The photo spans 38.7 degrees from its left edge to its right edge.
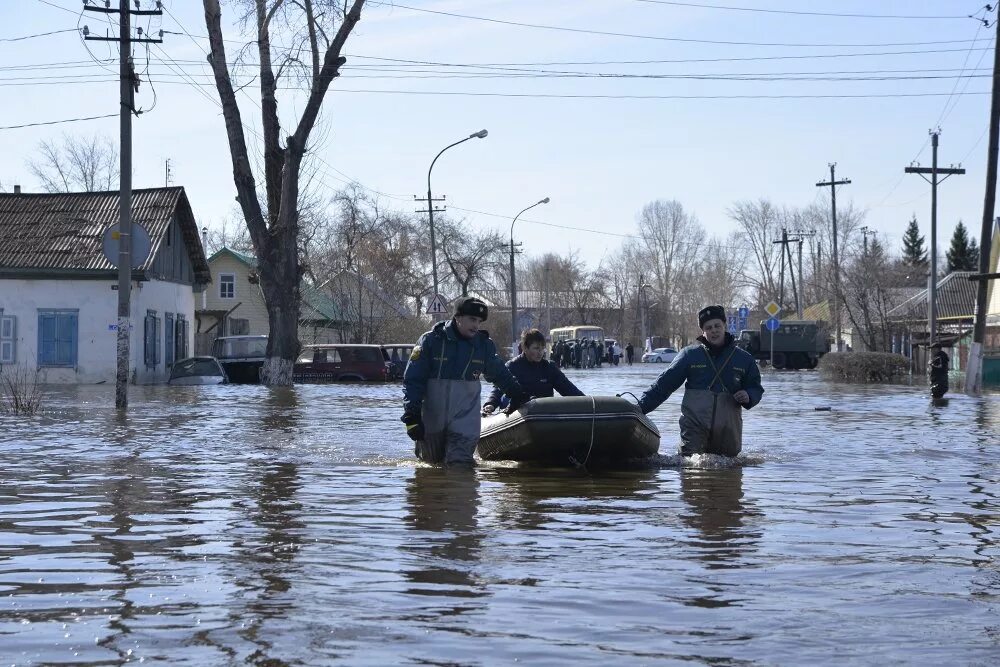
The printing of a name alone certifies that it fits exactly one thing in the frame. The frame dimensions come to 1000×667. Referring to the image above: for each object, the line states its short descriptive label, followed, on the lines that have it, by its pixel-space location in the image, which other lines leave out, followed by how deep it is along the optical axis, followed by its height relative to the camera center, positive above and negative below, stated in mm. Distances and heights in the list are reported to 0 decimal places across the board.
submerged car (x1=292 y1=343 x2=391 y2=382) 39906 -272
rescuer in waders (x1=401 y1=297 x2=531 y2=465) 11281 -214
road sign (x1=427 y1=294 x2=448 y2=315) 39094 +1356
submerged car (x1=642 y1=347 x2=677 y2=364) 97500 -143
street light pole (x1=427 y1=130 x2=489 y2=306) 44562 +6839
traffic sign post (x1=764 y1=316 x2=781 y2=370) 56969 +1237
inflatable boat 12148 -650
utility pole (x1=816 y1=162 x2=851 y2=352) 66125 +7441
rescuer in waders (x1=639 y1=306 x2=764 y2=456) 11672 -261
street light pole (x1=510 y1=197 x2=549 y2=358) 59753 +2142
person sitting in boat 12930 -183
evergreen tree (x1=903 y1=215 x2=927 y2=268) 113688 +8821
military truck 64938 +538
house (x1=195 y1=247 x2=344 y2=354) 66938 +2672
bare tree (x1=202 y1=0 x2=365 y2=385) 32500 +4849
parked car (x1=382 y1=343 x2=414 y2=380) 40625 -51
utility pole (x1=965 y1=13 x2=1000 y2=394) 32156 +2389
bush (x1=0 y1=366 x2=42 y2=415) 20391 -724
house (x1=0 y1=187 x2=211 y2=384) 36062 +1624
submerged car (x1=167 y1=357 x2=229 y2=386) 34719 -429
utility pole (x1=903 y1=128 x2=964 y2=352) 44356 +5248
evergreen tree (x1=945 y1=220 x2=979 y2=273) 102812 +7422
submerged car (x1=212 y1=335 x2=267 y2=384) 38656 -15
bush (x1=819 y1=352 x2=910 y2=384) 40875 -385
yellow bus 83438 +1248
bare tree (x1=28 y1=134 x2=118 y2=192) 78000 +9671
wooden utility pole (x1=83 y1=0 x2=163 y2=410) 23656 +2881
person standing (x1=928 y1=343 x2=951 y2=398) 28594 -378
